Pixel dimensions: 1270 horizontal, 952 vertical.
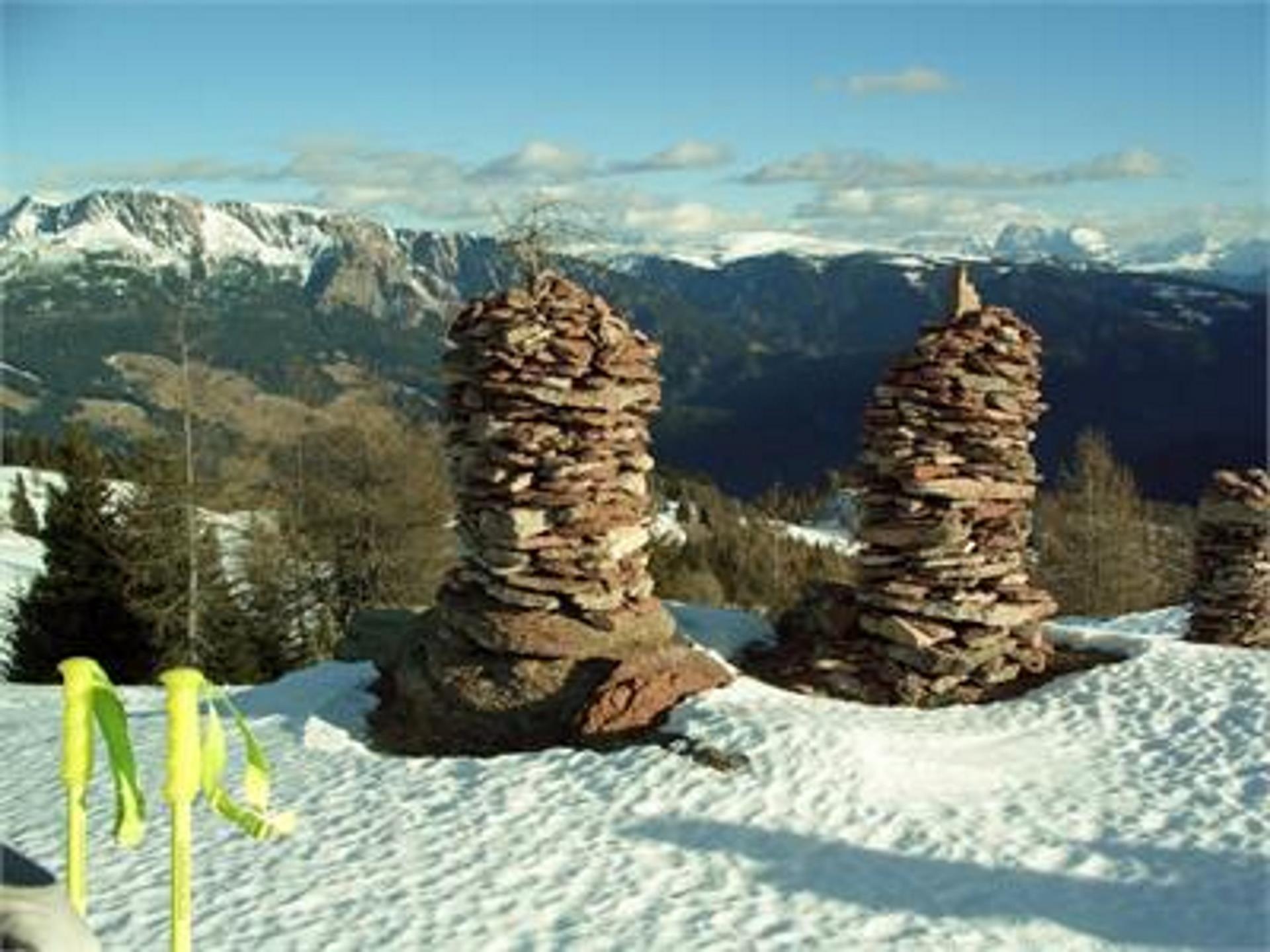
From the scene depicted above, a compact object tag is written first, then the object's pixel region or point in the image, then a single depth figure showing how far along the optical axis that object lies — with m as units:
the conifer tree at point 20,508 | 80.59
